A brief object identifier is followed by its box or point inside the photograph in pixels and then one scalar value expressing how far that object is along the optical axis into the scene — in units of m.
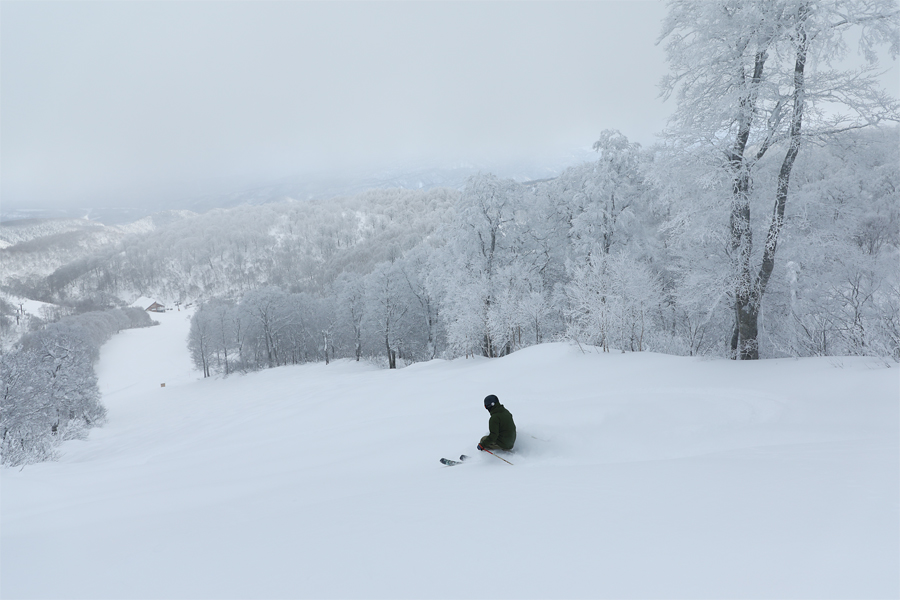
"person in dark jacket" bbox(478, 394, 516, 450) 6.80
